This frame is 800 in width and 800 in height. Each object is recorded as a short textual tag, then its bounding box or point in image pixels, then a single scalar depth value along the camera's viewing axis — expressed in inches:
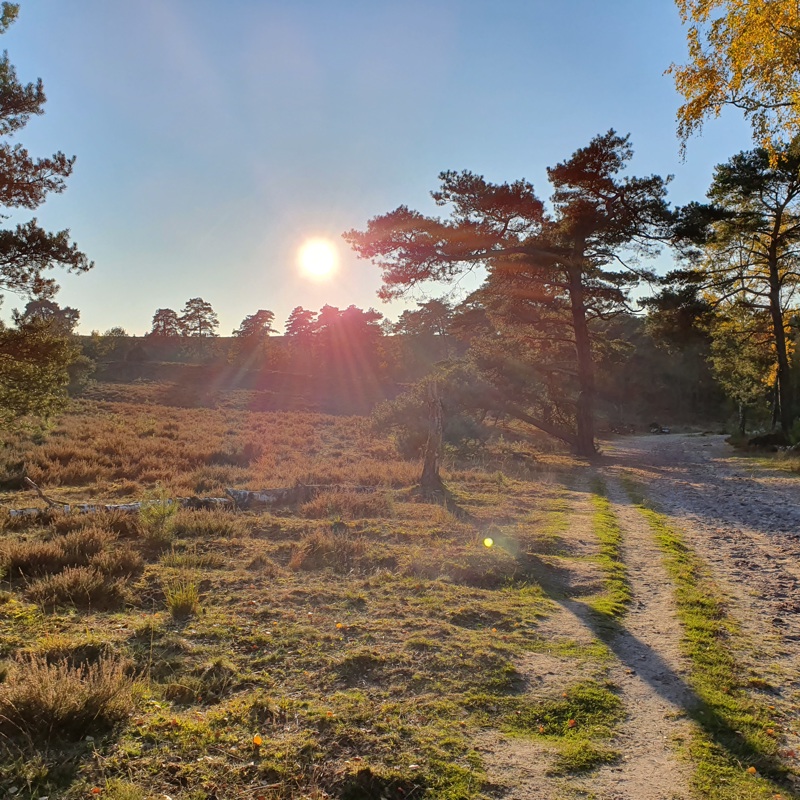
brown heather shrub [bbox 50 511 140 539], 385.4
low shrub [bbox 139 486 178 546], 368.2
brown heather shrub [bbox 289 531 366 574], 333.1
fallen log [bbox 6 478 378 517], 436.8
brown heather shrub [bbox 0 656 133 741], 147.9
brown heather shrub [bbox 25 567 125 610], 257.4
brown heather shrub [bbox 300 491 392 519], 483.5
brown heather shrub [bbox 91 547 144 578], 295.5
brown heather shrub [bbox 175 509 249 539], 403.9
